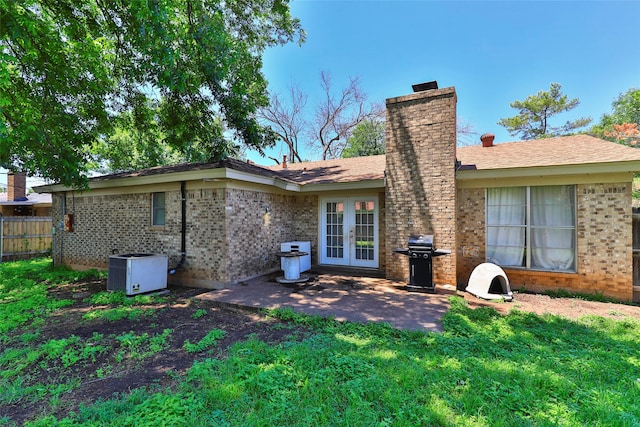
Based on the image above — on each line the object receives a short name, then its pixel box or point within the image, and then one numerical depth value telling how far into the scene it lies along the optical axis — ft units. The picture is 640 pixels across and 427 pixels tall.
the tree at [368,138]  74.13
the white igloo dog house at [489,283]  19.33
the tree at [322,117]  71.00
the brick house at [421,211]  19.63
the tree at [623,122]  64.08
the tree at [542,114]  78.69
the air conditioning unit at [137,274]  20.62
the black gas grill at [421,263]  20.38
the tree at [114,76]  19.58
